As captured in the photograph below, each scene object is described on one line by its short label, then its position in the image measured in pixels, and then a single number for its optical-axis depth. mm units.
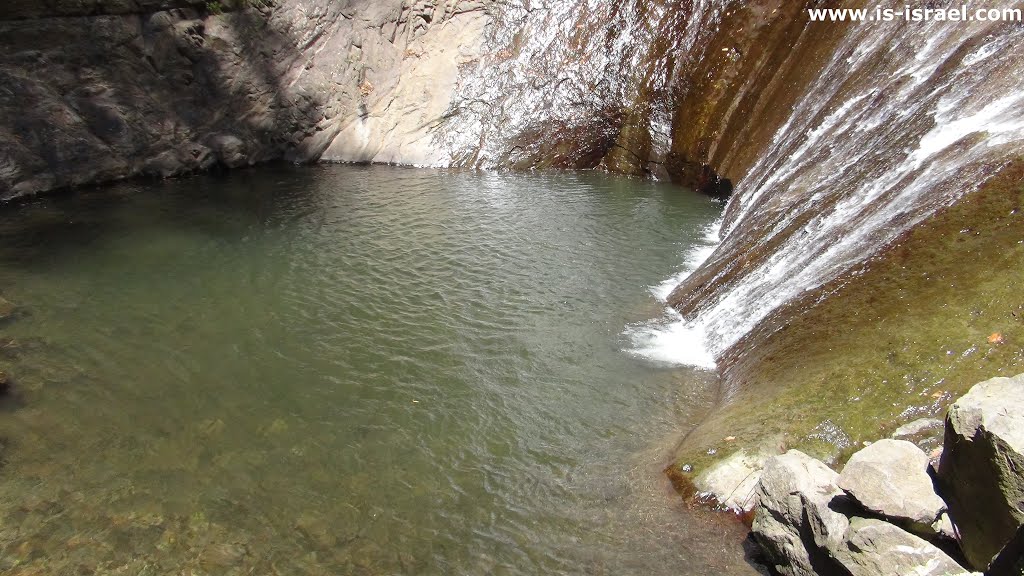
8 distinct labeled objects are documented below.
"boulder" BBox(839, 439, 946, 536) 3574
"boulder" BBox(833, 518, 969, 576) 3416
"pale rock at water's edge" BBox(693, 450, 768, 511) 4914
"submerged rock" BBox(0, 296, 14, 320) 8584
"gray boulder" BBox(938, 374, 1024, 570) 3061
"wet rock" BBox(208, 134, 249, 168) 18516
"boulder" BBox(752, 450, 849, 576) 3857
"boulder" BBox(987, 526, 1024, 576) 3000
